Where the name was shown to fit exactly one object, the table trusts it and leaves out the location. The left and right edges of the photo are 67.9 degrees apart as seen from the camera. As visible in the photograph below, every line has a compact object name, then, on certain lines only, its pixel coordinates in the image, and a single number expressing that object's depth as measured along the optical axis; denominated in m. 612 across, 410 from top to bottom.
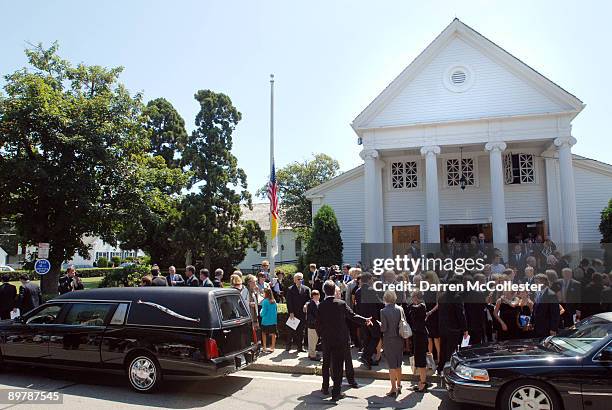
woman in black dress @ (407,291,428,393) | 7.40
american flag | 17.84
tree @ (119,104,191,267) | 18.92
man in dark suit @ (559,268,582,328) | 8.56
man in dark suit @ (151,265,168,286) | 10.83
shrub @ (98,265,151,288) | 22.53
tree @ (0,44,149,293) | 16.45
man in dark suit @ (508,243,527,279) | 14.29
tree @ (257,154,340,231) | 41.28
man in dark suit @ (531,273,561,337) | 7.86
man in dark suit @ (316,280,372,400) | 7.23
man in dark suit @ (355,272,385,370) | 8.73
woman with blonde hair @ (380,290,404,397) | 7.13
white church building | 18.31
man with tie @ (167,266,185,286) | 12.83
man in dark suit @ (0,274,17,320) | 10.83
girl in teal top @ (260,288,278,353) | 10.15
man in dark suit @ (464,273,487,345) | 8.17
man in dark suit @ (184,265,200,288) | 11.60
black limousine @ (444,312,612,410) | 5.37
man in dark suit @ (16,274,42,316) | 10.83
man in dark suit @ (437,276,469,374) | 7.89
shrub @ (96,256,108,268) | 61.74
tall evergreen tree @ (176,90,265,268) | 25.97
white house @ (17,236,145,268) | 74.69
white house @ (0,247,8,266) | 70.38
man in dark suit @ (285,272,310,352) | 9.99
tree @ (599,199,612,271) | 17.89
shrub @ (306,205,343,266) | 19.95
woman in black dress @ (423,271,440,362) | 8.21
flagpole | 18.19
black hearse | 7.04
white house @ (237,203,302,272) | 43.00
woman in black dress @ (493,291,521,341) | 8.31
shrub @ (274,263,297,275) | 23.51
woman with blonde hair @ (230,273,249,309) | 9.50
